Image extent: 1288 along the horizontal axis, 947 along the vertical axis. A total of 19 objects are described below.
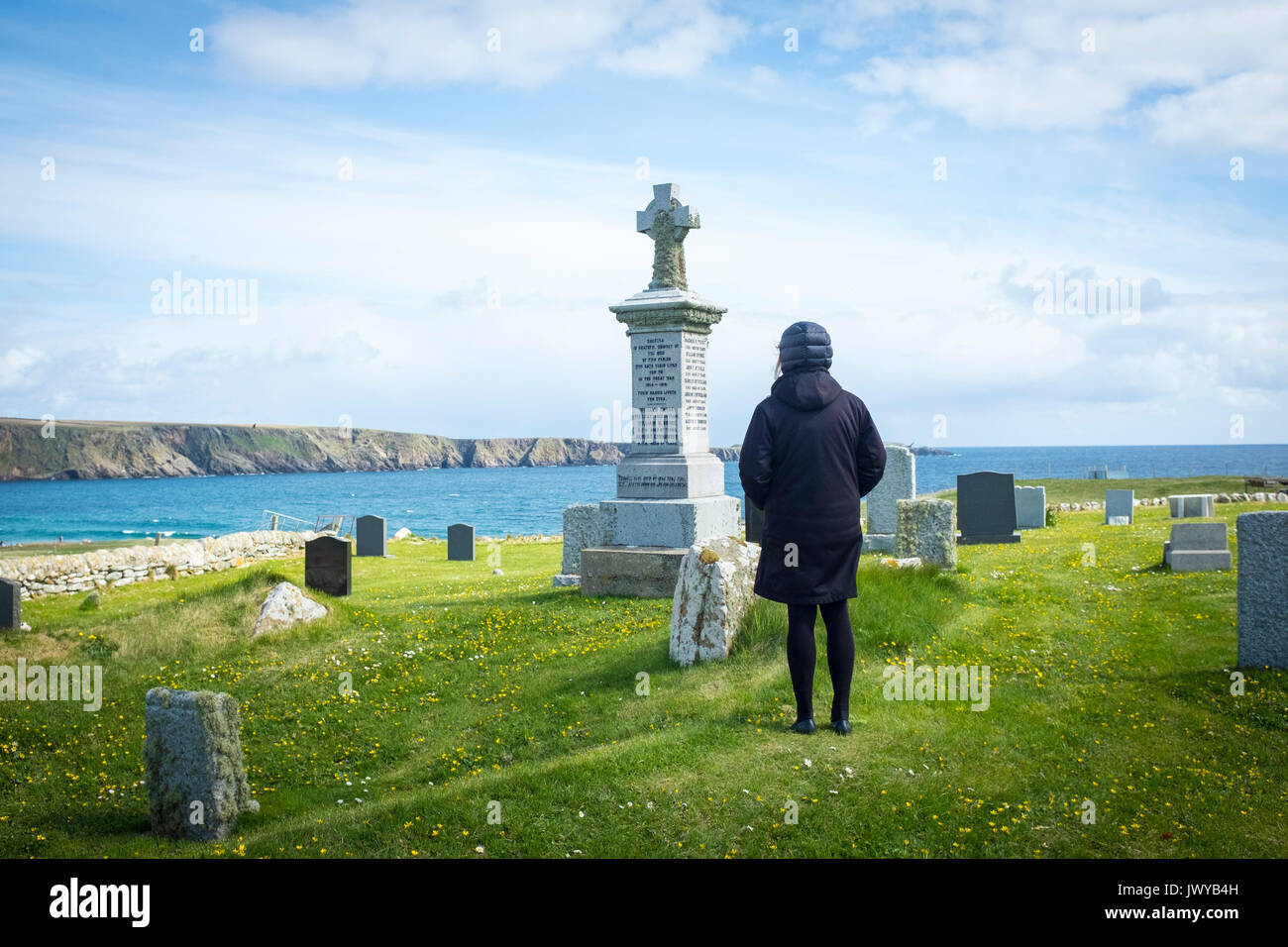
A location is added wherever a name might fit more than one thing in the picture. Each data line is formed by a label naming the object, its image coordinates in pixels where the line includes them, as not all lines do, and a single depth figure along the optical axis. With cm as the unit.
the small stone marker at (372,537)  2775
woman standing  629
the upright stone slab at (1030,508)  2447
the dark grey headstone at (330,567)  1589
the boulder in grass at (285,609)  1247
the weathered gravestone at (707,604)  918
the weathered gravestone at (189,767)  638
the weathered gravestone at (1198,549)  1359
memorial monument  1369
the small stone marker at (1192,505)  2244
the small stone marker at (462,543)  2559
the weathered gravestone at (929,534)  1620
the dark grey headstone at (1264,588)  841
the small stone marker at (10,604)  1267
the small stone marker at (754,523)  1839
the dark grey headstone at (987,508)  2122
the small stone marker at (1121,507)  2461
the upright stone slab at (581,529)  1795
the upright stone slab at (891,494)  1978
